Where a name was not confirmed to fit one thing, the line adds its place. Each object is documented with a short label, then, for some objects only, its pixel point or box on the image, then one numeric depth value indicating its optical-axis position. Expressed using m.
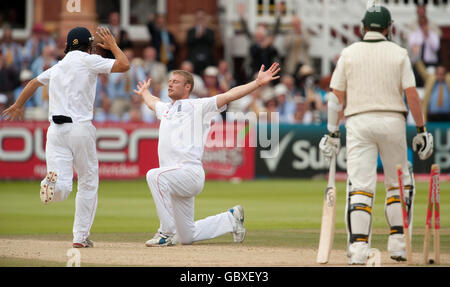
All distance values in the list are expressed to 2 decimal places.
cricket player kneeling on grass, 20.67
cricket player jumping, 20.37
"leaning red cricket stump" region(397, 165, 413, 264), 16.98
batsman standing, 17.52
